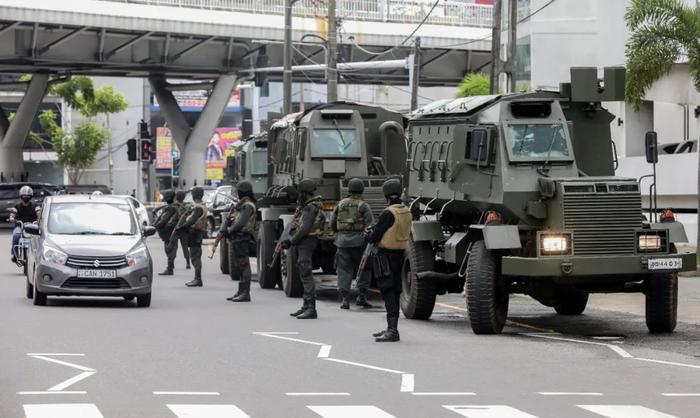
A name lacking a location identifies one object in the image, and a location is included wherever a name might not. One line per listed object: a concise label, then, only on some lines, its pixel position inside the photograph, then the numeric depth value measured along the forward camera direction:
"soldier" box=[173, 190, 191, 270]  30.58
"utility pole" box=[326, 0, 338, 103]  42.03
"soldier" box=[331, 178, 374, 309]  20.67
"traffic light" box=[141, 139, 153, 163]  55.69
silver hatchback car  21.08
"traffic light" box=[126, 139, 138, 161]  55.09
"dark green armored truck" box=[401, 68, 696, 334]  17.31
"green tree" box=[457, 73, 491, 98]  43.91
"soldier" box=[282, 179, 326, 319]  20.16
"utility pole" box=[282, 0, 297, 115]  45.22
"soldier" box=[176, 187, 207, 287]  27.64
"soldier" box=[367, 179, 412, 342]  16.91
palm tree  29.62
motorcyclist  29.33
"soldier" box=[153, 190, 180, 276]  31.17
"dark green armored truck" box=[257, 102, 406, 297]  24.48
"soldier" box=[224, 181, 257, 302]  22.89
